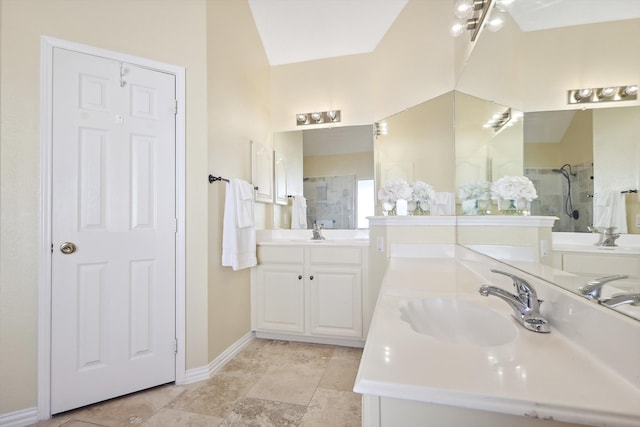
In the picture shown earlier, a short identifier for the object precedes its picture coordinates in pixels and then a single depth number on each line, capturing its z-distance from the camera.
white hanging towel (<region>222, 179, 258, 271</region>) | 2.04
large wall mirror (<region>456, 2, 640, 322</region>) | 0.55
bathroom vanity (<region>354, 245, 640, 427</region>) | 0.42
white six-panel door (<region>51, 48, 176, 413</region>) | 1.53
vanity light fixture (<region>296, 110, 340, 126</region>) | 2.77
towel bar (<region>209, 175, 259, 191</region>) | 1.92
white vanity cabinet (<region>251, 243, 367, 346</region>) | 2.25
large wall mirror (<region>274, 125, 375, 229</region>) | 2.63
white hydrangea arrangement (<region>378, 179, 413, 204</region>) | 2.20
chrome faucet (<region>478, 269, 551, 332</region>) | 0.68
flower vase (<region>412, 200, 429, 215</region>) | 2.17
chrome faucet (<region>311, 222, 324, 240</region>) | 2.65
